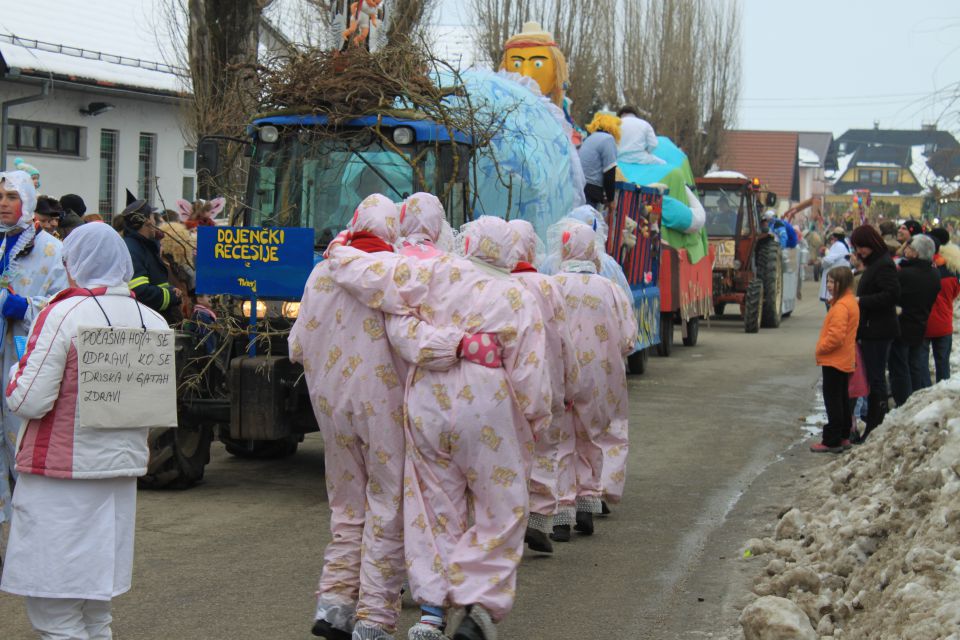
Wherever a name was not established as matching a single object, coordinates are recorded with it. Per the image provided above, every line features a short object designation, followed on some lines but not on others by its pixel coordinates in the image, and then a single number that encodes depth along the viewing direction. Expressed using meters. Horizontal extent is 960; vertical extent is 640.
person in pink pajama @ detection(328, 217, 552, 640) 5.53
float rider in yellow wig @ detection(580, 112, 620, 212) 12.96
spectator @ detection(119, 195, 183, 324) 9.38
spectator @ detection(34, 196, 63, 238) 10.01
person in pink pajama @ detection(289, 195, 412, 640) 5.62
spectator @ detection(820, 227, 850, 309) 19.92
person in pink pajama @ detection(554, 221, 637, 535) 8.05
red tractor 24.28
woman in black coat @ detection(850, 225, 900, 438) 11.32
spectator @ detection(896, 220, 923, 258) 14.95
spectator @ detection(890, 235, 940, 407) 11.98
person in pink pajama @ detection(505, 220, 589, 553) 6.80
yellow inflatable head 12.98
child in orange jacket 11.19
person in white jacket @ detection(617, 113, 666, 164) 17.83
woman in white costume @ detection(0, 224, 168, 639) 4.80
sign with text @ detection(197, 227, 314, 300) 8.49
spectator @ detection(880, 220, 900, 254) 14.96
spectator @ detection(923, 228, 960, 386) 12.82
